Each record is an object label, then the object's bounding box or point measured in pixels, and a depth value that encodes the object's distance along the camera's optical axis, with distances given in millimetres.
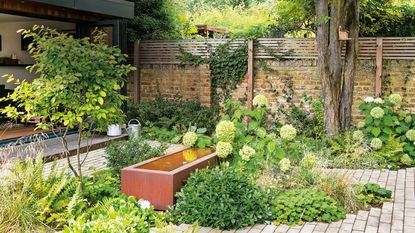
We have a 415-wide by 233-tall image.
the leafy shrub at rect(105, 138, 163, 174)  6402
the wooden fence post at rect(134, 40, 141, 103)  12453
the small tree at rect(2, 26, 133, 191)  4750
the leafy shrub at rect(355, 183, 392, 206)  5797
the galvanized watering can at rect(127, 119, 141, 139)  10129
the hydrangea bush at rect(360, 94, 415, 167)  8234
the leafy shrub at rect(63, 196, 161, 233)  3688
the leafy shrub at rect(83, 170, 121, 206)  5414
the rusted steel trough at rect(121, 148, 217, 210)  5316
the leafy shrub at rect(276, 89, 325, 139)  10695
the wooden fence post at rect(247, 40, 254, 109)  11305
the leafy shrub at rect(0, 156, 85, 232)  4570
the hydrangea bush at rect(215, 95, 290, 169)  6497
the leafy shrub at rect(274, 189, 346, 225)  5145
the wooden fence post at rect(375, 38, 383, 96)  10352
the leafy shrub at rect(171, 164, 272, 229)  4941
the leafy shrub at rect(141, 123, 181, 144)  10488
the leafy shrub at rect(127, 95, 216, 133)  11203
